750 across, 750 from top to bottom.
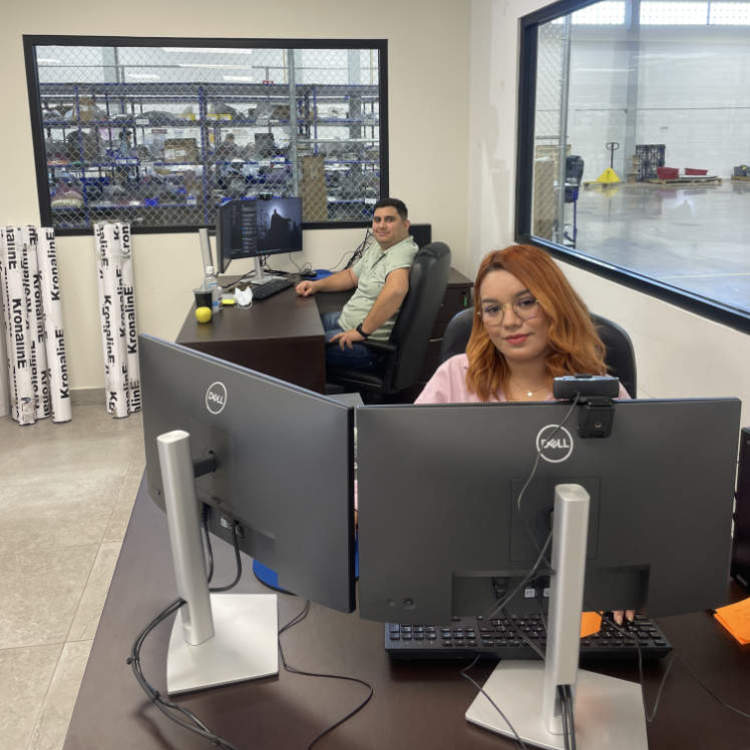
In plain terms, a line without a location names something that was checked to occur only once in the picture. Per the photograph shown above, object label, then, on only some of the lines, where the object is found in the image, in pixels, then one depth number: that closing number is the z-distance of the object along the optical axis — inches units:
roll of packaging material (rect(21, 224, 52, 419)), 176.9
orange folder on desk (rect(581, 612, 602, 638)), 49.9
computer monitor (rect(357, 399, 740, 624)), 41.1
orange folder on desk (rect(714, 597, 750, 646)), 51.1
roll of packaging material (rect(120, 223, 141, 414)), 181.6
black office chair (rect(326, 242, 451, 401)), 132.2
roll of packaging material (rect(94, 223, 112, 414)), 179.6
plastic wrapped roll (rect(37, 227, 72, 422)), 178.9
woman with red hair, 68.6
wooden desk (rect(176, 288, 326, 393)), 128.7
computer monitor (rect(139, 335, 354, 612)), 42.6
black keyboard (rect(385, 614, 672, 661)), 49.1
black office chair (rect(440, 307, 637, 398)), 79.8
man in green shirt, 142.7
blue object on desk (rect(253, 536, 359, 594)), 57.5
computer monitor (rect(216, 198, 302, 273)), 160.4
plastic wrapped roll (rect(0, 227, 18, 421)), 175.8
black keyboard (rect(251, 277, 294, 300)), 160.9
